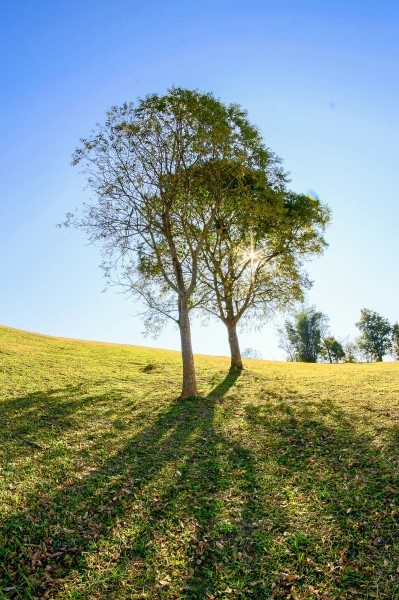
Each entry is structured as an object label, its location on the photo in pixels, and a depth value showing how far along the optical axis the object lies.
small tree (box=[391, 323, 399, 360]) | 89.75
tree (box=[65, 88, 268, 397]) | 19.89
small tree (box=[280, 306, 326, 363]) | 87.75
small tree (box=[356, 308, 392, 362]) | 89.88
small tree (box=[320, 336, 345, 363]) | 89.38
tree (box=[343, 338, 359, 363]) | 94.88
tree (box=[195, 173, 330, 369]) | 27.89
